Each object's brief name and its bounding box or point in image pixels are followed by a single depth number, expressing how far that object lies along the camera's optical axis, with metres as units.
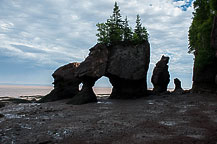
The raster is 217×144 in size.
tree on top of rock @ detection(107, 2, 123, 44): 36.12
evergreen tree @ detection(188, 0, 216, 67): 27.69
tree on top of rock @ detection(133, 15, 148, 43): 37.96
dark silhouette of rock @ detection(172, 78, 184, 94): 47.58
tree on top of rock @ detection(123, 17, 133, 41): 38.88
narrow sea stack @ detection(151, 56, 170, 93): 45.22
